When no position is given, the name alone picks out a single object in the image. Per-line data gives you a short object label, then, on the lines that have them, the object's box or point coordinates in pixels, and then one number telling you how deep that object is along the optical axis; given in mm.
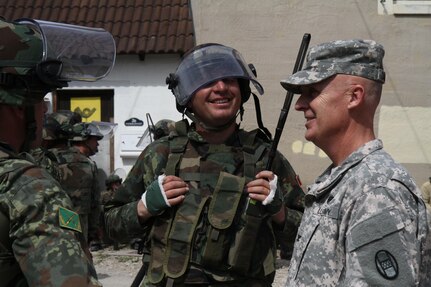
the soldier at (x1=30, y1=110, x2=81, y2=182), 6727
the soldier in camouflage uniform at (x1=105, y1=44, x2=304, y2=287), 2945
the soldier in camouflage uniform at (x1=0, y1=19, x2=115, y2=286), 1751
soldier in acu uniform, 1849
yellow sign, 11047
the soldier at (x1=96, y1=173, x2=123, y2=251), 9977
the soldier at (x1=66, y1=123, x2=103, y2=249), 6625
